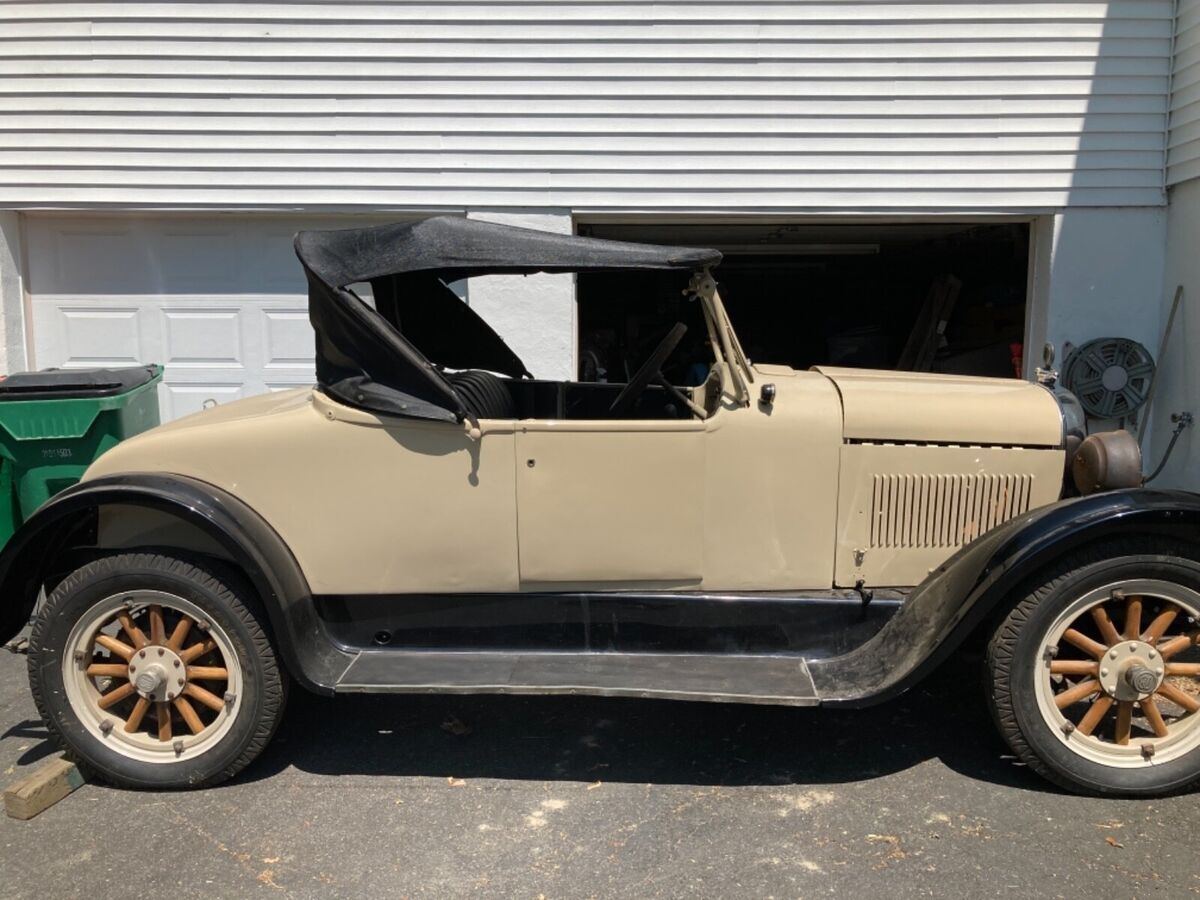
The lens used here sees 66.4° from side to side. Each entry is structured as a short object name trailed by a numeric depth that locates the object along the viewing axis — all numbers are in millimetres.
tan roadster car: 2994
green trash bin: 4219
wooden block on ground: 2973
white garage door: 6812
